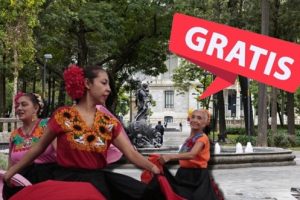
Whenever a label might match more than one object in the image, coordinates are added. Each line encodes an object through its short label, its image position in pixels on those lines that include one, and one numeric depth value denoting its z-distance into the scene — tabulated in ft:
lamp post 127.95
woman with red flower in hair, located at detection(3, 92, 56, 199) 18.60
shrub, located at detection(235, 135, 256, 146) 112.88
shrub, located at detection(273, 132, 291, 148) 115.31
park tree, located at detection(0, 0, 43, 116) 92.68
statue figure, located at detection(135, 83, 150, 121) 85.56
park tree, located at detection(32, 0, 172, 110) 117.80
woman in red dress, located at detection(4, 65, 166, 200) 15.19
